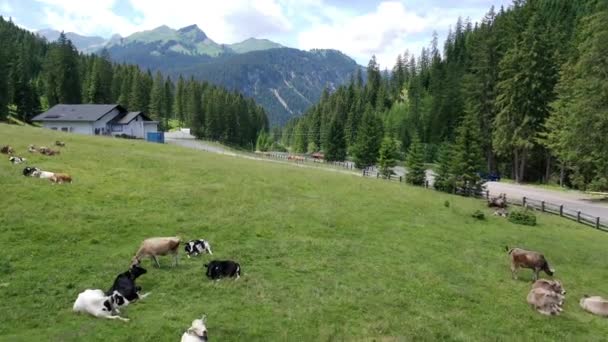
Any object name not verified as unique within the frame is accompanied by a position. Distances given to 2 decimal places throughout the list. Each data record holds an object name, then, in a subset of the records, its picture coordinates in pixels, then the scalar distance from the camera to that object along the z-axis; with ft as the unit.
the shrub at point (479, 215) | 96.02
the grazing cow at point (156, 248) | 49.93
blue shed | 258.78
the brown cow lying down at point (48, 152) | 104.19
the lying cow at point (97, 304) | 37.50
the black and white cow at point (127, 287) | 40.27
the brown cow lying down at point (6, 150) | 99.50
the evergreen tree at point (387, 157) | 183.83
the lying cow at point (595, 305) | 47.75
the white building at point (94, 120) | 226.99
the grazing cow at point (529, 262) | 57.57
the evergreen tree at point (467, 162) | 137.08
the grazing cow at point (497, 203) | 114.11
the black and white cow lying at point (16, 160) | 90.37
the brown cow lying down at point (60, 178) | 77.95
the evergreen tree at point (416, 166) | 156.15
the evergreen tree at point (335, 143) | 334.52
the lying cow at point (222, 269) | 47.67
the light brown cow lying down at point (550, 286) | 50.29
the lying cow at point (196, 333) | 33.32
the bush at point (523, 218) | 96.32
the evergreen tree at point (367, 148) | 246.88
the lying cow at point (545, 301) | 46.85
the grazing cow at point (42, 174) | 79.20
